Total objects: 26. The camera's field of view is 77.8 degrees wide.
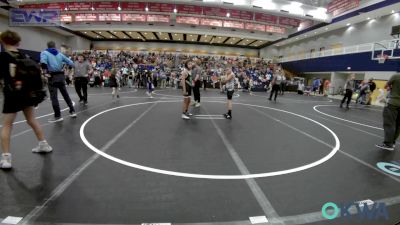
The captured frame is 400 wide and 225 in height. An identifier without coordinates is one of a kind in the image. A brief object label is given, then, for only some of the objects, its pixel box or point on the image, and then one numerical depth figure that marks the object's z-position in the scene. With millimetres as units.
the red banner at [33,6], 23347
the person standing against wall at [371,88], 17866
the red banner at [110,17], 25516
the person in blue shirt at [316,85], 27562
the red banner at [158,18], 26016
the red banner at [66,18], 25630
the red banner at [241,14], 23588
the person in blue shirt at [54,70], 6551
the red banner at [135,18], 25997
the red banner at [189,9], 23422
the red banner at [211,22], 26094
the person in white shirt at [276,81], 14098
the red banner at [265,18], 24048
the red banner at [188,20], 25781
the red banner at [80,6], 22953
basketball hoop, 17656
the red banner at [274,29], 27278
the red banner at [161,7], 23103
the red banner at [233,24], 26562
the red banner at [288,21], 25097
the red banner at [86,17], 25469
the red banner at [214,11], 23172
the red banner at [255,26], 26891
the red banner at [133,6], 23469
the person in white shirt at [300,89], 26338
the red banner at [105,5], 23297
